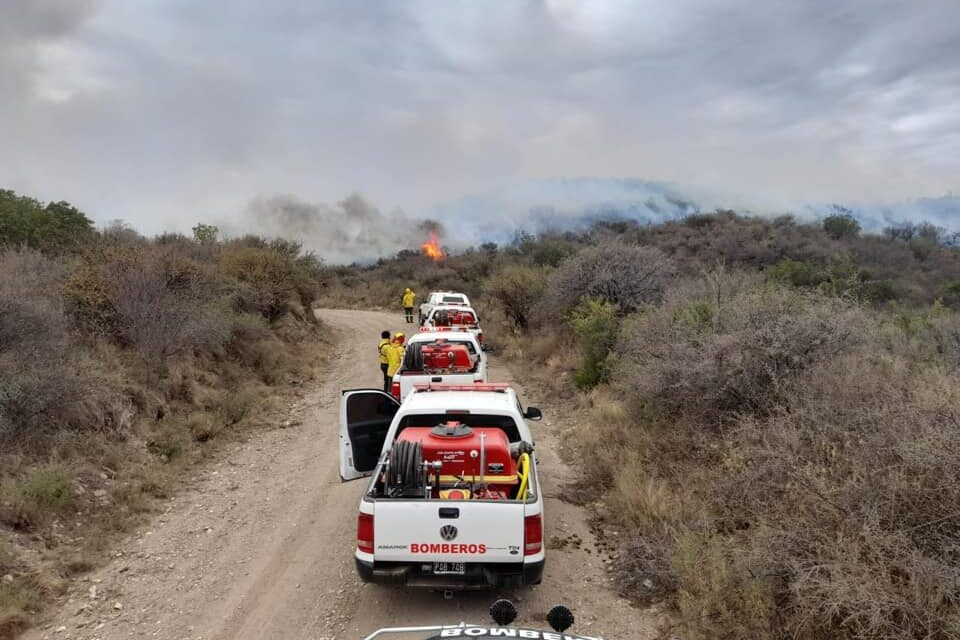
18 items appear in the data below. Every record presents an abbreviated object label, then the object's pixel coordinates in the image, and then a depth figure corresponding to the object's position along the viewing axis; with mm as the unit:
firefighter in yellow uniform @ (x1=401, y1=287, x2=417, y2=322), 27131
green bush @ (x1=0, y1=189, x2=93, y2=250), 15847
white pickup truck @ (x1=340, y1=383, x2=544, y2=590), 4840
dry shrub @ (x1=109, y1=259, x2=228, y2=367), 11242
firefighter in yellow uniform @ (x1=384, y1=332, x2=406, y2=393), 11844
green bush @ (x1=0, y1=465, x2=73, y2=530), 6363
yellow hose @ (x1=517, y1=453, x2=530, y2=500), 5472
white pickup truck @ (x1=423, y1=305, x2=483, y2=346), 16797
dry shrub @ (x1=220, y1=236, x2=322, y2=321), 18742
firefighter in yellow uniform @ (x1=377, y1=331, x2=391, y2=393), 12070
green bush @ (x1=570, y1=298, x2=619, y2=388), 12969
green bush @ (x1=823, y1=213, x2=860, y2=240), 47344
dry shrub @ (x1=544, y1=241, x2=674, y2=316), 16188
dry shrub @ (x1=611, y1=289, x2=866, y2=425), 7445
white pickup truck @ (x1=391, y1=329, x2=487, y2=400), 9952
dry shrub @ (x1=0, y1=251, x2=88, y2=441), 7609
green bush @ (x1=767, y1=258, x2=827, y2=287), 20312
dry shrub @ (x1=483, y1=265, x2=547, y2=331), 21031
